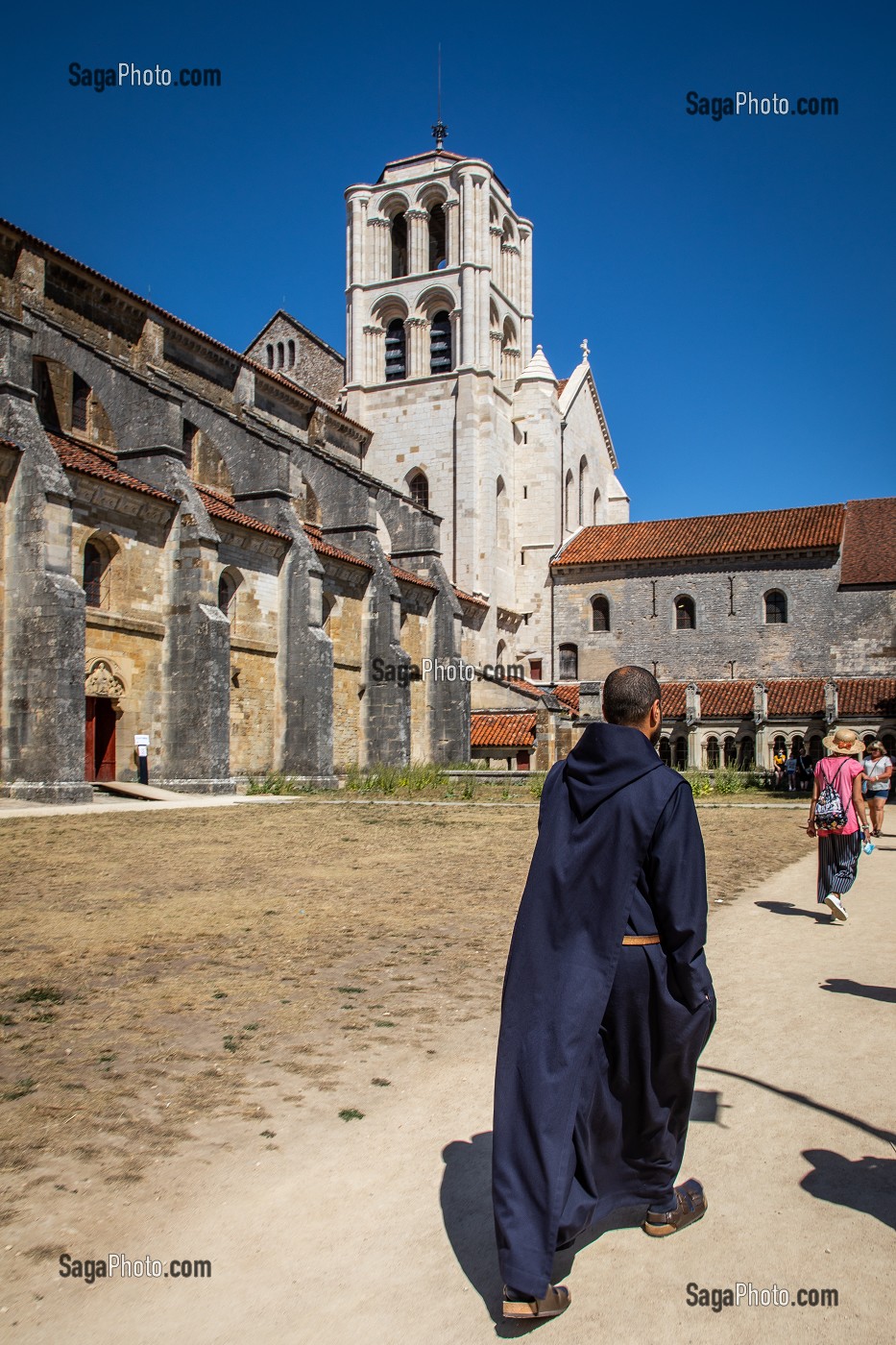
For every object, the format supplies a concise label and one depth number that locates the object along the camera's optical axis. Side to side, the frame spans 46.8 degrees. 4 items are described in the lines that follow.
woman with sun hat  8.75
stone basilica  21.47
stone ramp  20.48
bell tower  41.25
